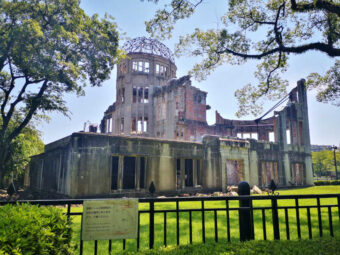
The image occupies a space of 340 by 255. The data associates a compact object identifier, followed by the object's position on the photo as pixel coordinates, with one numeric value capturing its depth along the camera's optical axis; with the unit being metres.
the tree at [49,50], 13.90
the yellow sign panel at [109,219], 3.12
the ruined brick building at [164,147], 12.59
